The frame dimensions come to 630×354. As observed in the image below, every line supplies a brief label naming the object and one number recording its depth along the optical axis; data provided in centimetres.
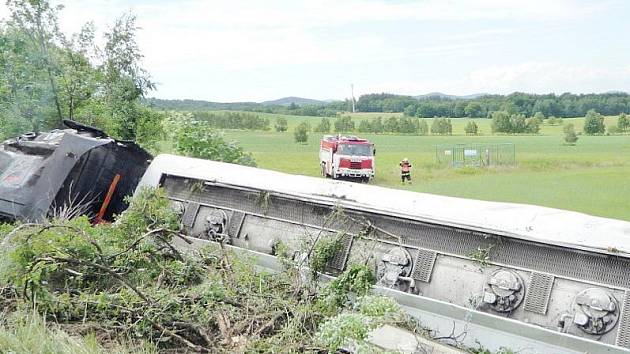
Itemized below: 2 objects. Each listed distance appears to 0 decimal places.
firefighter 2311
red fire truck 2459
